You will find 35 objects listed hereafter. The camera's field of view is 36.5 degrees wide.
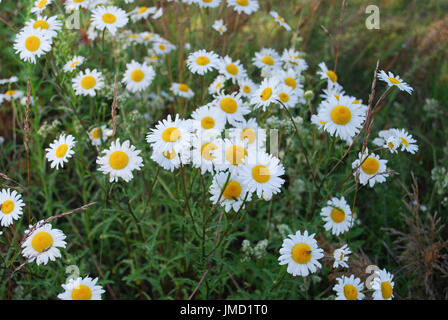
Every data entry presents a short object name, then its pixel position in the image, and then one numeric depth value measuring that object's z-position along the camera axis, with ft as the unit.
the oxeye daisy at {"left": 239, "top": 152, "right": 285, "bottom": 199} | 2.09
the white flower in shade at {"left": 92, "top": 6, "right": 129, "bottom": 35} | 2.61
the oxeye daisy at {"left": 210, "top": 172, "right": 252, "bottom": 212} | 2.17
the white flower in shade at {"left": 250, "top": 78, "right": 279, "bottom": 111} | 2.31
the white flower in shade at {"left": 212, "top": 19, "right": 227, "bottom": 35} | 2.90
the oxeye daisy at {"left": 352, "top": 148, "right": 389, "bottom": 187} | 2.34
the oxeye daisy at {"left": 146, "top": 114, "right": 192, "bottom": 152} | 2.15
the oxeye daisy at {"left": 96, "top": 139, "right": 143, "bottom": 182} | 2.17
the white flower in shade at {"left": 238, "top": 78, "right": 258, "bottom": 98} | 2.65
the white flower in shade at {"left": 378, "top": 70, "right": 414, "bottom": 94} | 2.24
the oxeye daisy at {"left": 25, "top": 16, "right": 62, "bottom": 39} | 2.51
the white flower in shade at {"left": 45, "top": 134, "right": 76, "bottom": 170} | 2.24
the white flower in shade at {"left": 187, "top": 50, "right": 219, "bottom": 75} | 2.57
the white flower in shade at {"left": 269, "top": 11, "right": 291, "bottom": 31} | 2.96
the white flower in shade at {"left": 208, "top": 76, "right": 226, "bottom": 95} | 2.59
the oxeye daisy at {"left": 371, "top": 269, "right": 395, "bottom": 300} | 2.07
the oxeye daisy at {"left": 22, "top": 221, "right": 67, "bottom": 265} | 2.11
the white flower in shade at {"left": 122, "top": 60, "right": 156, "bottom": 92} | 2.76
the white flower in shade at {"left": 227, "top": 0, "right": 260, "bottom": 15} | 2.91
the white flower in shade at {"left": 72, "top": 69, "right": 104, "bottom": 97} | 2.56
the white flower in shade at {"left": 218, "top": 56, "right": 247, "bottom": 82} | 2.63
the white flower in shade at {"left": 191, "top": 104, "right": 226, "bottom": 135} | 2.29
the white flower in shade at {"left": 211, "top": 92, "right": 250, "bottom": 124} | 2.36
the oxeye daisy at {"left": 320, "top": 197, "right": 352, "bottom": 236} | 2.40
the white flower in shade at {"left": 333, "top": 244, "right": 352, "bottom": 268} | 2.17
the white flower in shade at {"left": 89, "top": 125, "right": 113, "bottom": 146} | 2.65
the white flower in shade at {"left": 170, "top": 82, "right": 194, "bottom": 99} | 2.91
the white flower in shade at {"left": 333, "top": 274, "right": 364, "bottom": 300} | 2.11
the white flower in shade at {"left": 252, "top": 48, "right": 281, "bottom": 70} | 2.80
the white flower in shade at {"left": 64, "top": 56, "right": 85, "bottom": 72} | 2.54
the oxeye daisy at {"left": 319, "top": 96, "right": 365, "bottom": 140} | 2.24
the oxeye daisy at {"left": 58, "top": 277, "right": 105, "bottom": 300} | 2.00
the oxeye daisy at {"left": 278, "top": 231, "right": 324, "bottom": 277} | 2.11
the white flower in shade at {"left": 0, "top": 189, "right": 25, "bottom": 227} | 2.17
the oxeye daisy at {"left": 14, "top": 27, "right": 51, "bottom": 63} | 2.46
